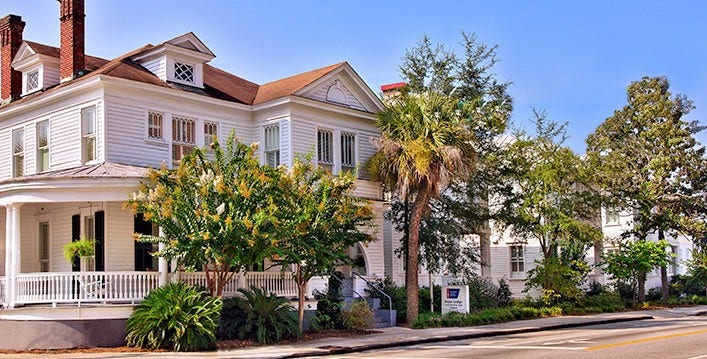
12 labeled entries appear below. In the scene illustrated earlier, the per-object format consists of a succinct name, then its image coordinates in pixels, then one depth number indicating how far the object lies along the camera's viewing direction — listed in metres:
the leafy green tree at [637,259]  38.75
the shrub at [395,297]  30.47
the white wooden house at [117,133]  23.14
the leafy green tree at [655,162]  41.03
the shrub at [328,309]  26.22
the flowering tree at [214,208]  21.22
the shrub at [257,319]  23.05
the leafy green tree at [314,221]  22.55
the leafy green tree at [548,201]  35.22
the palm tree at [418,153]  28.86
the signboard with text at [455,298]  30.77
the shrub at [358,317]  26.31
